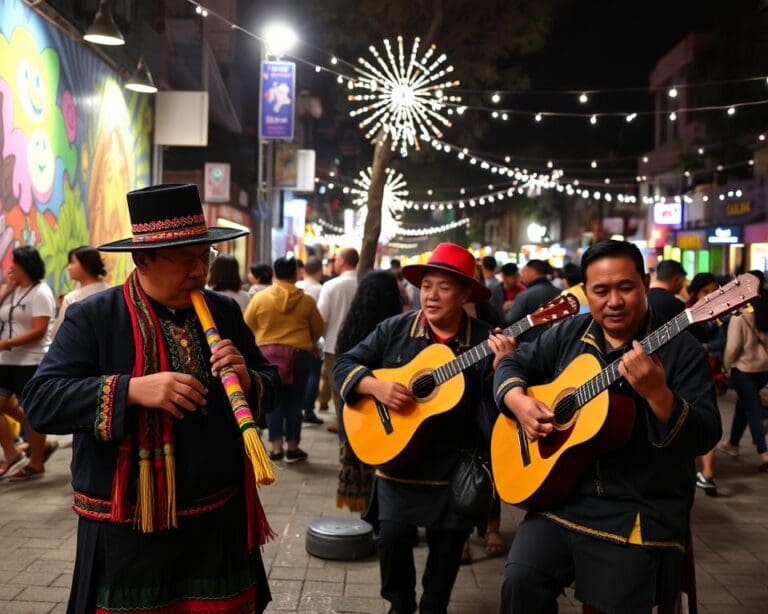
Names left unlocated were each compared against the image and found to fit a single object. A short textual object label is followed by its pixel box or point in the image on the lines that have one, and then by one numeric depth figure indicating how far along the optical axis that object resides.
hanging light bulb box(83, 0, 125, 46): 9.01
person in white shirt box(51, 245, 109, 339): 7.43
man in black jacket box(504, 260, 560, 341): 7.79
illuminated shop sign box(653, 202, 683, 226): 32.78
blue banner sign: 19.22
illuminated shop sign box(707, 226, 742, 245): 27.27
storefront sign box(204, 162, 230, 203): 18.14
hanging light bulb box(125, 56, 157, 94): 11.08
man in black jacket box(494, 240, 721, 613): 2.95
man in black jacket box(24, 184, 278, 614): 2.59
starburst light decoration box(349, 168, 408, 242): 30.31
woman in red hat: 4.02
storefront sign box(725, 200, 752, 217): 26.78
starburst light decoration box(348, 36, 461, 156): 15.23
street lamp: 18.70
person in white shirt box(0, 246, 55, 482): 7.15
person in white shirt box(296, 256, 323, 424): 10.29
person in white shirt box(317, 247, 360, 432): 9.27
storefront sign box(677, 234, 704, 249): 31.34
